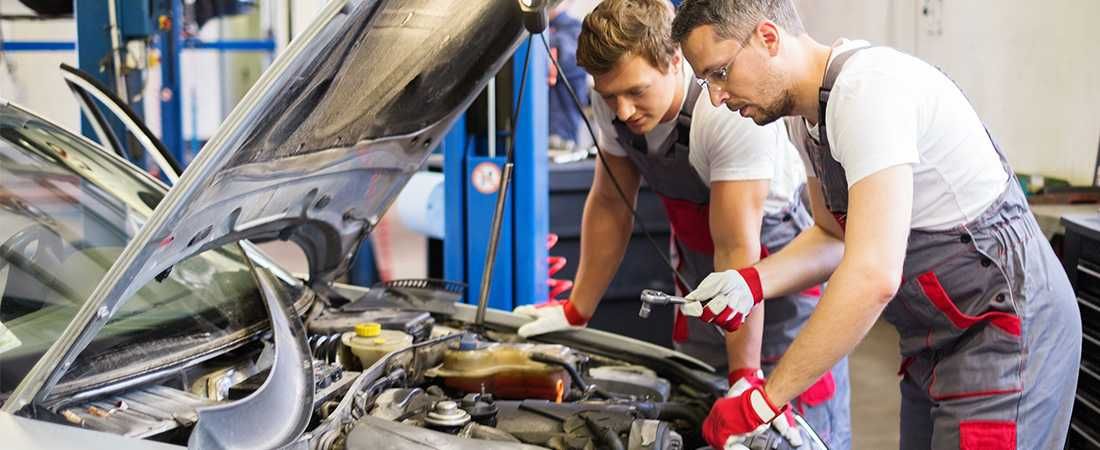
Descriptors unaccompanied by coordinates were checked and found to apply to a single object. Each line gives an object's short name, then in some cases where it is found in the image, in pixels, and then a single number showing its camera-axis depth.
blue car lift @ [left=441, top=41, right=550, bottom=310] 3.99
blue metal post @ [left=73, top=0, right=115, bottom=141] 4.16
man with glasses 1.77
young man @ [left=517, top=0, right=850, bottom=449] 2.20
